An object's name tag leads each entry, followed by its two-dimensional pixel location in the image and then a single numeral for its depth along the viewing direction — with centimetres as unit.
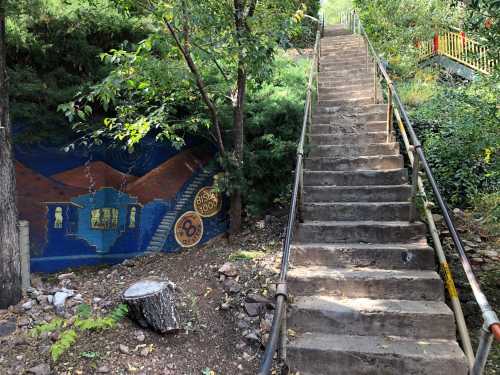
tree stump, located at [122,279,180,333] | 370
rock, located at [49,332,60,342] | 359
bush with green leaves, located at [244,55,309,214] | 607
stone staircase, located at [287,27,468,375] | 273
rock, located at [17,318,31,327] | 391
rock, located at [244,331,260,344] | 364
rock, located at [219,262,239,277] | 454
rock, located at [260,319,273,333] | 365
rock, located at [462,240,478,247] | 495
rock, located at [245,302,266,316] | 391
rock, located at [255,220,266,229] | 604
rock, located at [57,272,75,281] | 533
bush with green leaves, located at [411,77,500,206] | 361
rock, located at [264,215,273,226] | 611
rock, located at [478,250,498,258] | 464
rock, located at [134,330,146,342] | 364
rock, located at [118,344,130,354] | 348
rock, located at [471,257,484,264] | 450
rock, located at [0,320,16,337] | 378
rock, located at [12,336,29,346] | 360
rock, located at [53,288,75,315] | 418
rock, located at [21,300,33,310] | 424
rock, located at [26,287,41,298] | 450
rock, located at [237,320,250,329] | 382
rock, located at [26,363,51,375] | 319
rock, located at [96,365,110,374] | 325
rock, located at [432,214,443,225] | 525
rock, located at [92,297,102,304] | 432
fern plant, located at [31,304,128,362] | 330
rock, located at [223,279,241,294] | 427
